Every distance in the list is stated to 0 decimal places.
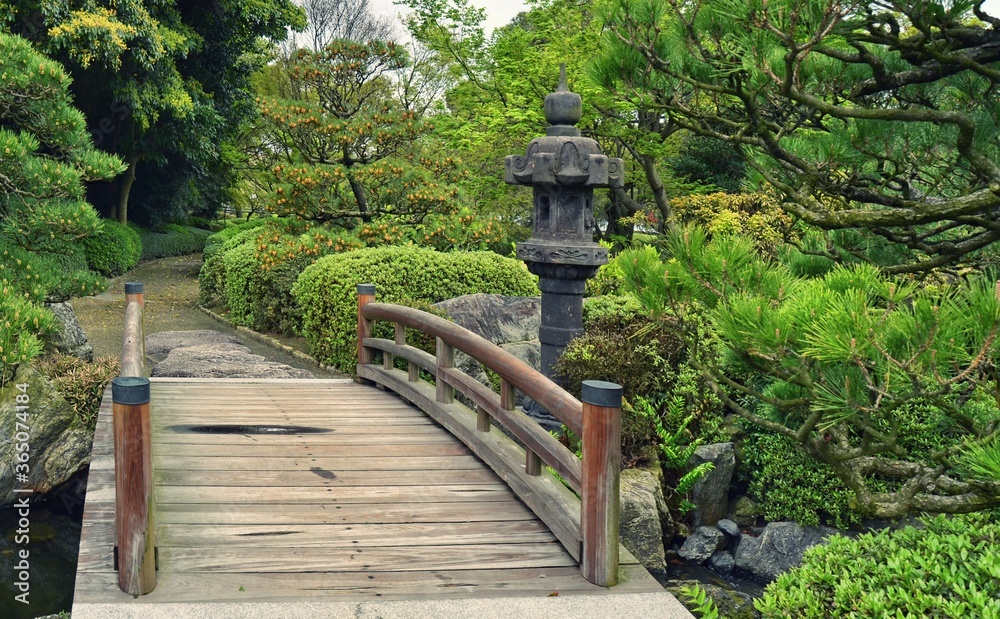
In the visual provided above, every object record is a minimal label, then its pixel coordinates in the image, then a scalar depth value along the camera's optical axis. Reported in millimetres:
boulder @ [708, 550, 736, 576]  6781
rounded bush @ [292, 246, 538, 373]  10102
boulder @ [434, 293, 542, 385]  9023
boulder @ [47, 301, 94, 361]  9492
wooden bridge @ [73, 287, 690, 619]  3607
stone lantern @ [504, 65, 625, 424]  7484
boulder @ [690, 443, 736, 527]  7254
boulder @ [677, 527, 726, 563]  6859
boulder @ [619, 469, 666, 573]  6387
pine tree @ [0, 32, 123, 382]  7648
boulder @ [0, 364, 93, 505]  7707
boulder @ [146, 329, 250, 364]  11242
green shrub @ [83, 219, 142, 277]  19688
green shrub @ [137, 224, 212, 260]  25016
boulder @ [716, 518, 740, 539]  7133
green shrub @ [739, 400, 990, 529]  6723
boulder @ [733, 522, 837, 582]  6680
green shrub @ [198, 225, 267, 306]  15839
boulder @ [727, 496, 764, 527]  7328
